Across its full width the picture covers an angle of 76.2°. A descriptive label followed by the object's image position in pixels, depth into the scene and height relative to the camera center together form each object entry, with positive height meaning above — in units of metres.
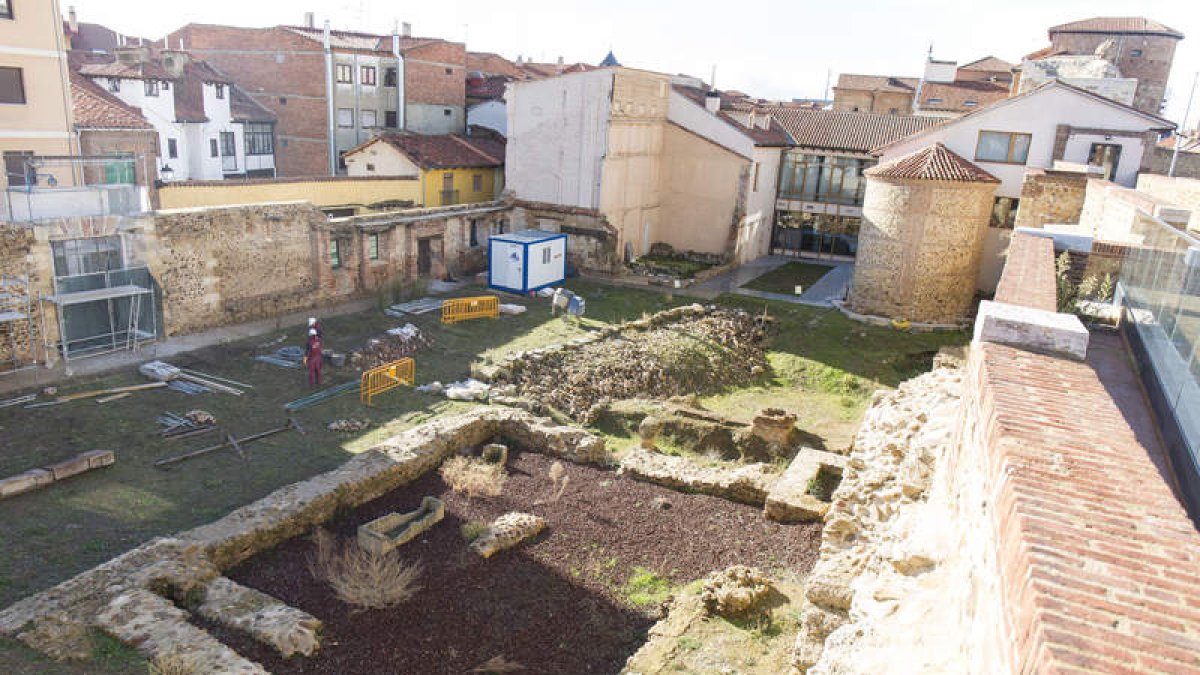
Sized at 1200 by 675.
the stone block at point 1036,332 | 6.37 -1.20
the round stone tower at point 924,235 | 26.48 -1.92
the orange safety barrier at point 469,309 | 23.94 -4.94
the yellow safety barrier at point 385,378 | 17.73 -5.49
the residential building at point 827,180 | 36.09 -0.30
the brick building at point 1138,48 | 45.22 +8.45
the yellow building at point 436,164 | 30.98 -0.68
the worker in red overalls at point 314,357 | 17.61 -4.86
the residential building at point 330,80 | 40.22 +3.27
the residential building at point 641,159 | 30.28 +0.11
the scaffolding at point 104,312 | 17.88 -4.39
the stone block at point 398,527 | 11.13 -5.66
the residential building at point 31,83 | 23.78 +1.25
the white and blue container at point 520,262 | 27.44 -3.82
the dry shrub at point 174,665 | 7.55 -5.21
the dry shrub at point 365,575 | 9.88 -5.65
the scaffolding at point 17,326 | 16.69 -4.40
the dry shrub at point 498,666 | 8.96 -5.88
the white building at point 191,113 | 36.41 +1.05
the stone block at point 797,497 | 12.68 -5.36
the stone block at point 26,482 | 11.90 -5.55
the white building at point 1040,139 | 26.94 +1.70
